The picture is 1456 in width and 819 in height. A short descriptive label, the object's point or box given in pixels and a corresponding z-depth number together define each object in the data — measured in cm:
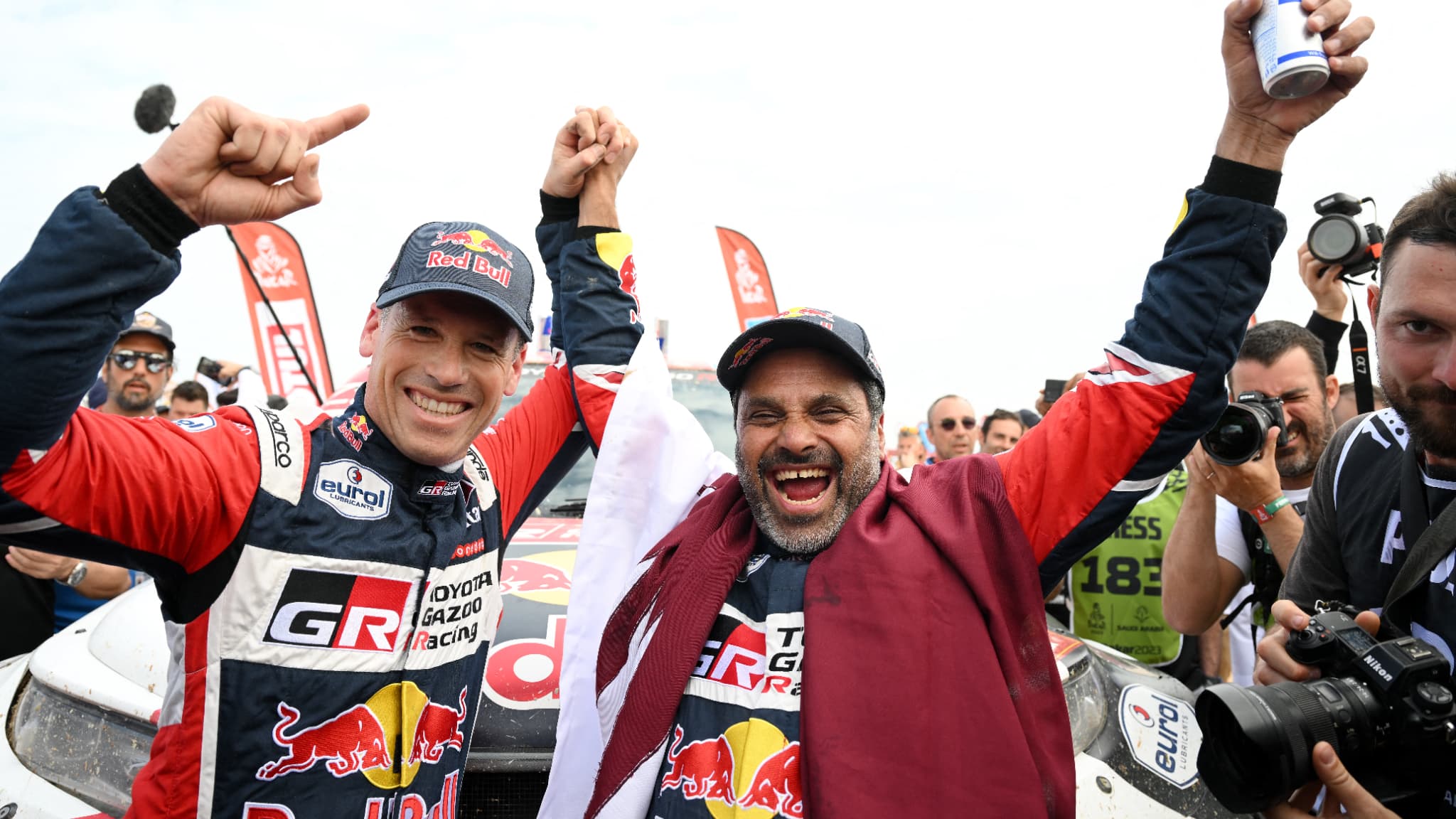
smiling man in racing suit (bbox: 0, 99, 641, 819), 129
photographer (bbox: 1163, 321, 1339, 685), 295
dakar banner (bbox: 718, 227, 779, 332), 1312
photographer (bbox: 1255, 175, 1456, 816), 164
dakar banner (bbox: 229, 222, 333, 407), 1126
